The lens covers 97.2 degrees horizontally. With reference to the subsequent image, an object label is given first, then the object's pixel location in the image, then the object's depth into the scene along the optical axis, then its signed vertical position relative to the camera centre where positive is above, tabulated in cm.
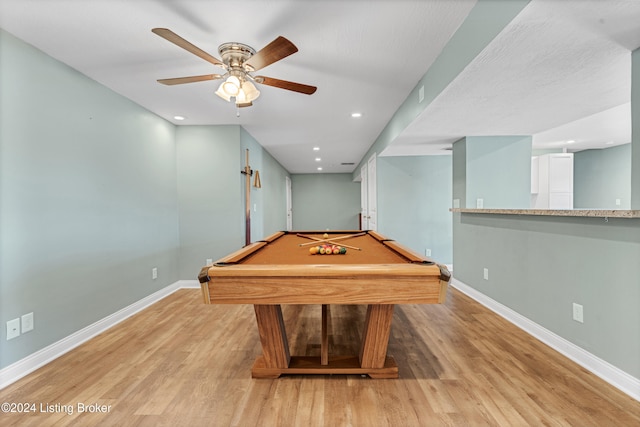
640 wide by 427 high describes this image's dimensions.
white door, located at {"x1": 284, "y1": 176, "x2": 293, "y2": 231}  852 +8
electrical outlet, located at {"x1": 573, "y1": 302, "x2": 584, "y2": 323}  198 -77
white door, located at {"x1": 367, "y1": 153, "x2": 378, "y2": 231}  498 +19
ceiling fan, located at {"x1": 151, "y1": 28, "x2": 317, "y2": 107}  185 +89
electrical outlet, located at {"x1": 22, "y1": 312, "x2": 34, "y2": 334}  192 -79
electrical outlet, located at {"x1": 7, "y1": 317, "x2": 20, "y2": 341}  183 -80
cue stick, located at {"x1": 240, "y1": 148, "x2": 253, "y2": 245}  415 +12
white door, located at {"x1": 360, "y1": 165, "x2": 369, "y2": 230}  592 +14
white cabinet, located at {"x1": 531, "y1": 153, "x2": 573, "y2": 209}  483 +41
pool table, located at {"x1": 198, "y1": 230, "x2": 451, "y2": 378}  135 -40
